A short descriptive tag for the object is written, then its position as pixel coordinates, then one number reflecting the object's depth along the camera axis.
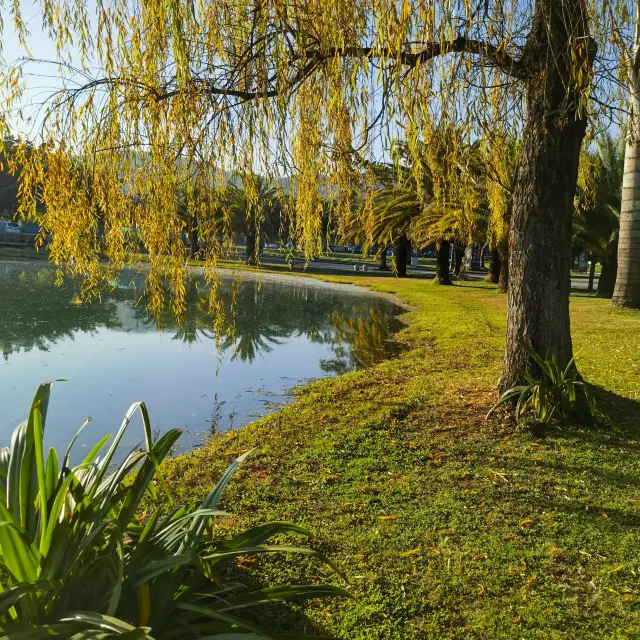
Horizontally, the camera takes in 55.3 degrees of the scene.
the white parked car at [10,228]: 41.67
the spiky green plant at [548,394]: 4.91
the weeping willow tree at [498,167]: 5.28
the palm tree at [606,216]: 18.62
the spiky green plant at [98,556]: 1.61
